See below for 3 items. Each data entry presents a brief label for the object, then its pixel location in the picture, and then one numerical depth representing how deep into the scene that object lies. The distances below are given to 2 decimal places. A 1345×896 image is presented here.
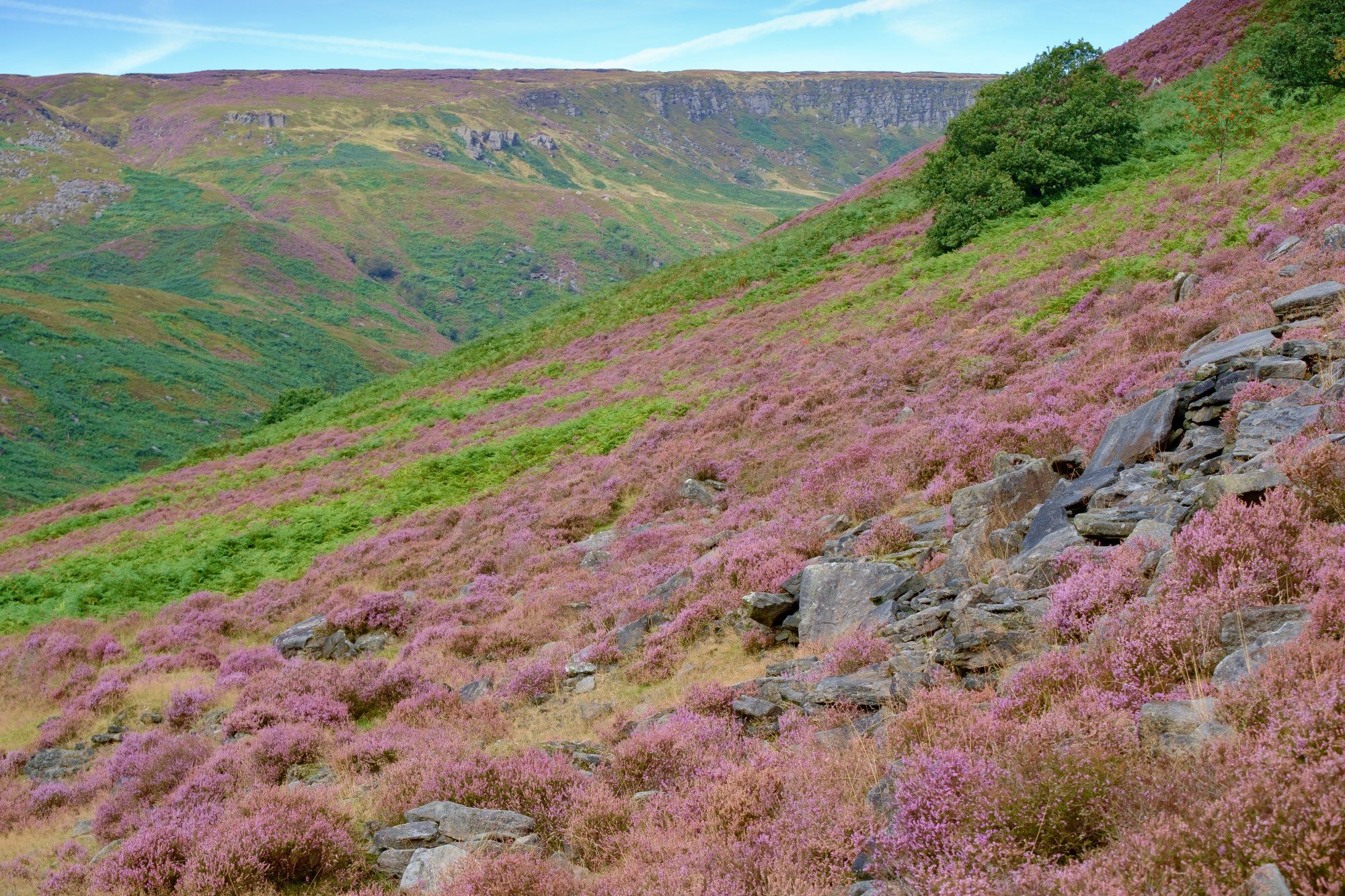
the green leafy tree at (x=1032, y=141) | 29.95
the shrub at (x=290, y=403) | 54.91
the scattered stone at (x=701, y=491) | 17.55
